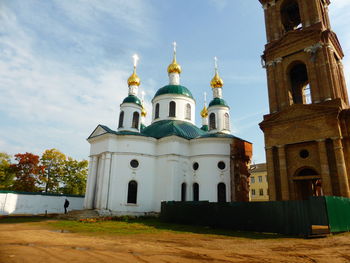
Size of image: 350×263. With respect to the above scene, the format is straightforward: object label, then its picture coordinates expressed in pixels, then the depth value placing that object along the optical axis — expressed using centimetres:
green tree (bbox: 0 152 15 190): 3684
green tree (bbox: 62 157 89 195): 3922
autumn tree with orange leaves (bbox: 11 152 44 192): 3666
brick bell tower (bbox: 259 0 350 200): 1664
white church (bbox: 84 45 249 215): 2339
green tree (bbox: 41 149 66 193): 3856
